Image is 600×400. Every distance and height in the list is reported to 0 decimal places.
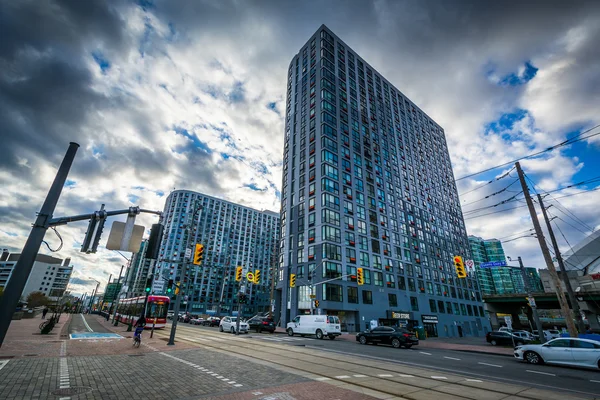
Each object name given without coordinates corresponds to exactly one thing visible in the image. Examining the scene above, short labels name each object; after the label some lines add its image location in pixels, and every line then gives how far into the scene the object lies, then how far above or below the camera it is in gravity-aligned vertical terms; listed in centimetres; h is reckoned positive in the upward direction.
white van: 2778 -123
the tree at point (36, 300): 9248 +128
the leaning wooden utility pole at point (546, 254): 1673 +420
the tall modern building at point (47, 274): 14326 +1567
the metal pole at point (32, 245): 511 +116
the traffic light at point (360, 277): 2911 +385
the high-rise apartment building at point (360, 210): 4522 +2008
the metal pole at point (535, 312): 1967 +62
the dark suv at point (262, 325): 3272 -150
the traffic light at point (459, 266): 1980 +354
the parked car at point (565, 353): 1334 -148
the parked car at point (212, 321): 4738 -191
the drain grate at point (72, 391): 655 -197
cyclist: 1532 -99
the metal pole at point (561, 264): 2095 +426
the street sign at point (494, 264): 2123 +408
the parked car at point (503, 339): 2789 -183
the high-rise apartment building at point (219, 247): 11369 +2732
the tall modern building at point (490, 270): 15088 +2732
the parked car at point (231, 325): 2989 -154
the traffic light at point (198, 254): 1698 +324
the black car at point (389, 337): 2120 -157
